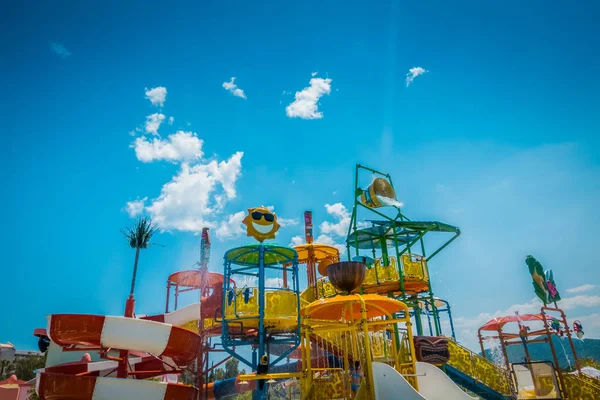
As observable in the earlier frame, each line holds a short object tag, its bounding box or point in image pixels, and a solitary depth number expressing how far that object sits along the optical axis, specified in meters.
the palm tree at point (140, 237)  15.57
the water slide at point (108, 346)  9.56
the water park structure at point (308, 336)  9.77
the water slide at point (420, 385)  9.10
